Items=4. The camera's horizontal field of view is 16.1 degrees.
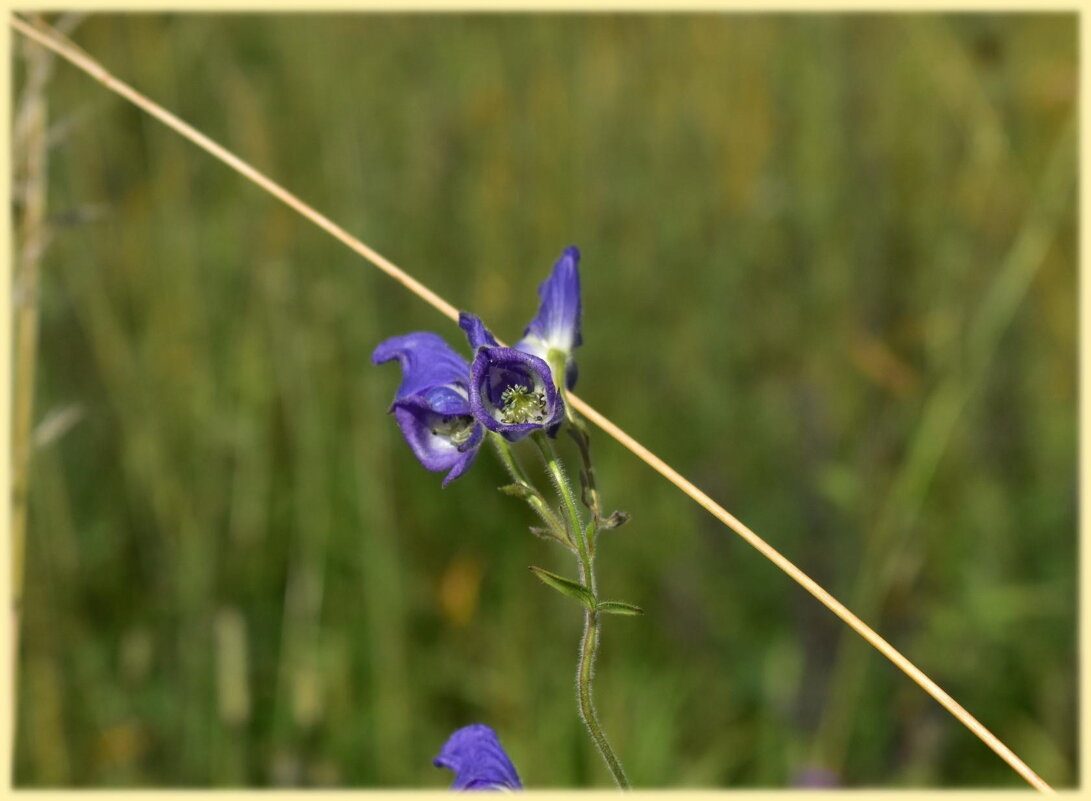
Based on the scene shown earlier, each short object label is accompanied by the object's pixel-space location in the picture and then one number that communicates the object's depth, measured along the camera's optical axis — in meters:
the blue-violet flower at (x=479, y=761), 0.69
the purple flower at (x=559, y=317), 0.73
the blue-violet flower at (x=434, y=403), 0.71
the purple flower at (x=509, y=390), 0.70
